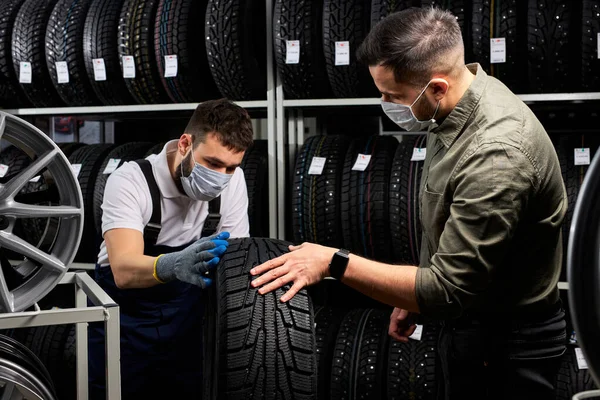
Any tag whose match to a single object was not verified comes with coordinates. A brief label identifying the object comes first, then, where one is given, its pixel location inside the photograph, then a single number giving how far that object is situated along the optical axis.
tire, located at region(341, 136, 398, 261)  3.61
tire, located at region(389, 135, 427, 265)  3.54
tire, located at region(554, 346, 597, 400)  3.31
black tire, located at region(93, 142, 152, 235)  3.99
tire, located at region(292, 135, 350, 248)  3.69
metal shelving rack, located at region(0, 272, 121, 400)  1.95
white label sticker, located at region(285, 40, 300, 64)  3.69
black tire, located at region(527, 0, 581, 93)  3.34
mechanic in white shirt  2.73
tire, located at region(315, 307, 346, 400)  3.60
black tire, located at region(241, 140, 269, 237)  3.82
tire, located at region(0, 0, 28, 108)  4.32
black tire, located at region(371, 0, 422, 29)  3.53
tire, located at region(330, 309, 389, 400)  3.51
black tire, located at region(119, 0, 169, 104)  4.02
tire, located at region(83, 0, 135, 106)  4.11
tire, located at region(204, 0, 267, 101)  3.78
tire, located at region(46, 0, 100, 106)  4.18
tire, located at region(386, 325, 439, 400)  3.43
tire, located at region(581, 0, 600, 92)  3.29
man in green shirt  1.77
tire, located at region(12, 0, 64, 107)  4.27
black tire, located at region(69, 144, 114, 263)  4.14
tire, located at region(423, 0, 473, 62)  3.48
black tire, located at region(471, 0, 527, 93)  3.42
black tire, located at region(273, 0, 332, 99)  3.69
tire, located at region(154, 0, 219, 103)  3.92
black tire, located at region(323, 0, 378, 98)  3.62
